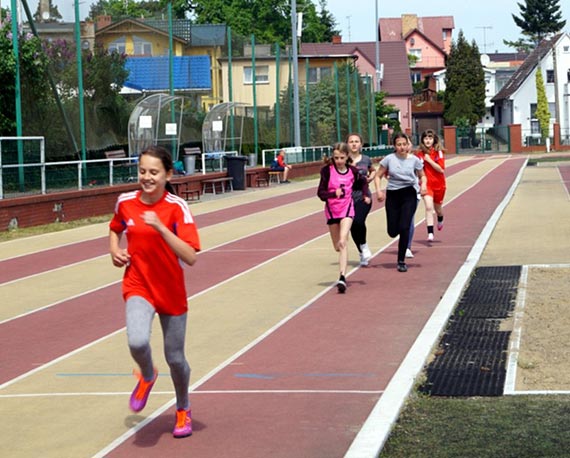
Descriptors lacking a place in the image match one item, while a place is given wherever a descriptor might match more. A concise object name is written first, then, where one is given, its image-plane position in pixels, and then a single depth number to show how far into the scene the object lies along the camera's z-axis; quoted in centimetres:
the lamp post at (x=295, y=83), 5087
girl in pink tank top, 1385
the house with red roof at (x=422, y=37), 15262
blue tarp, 3585
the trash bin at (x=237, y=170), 4078
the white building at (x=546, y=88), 11269
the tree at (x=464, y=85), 11981
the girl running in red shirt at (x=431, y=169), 1900
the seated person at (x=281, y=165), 4616
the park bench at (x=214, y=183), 3816
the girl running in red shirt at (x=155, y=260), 683
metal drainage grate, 831
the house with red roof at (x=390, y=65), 12219
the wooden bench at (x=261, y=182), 4437
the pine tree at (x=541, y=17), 16450
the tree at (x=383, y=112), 9812
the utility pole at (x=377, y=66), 8840
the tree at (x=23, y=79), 2662
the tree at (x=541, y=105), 10769
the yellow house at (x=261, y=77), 4656
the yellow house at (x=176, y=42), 3403
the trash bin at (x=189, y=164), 3769
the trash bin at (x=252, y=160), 4562
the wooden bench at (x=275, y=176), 4616
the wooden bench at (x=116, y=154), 3130
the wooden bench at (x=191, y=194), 3488
